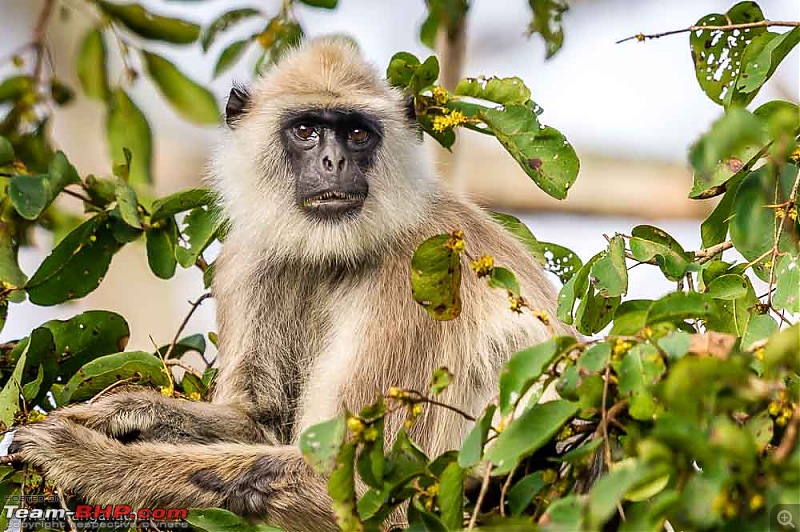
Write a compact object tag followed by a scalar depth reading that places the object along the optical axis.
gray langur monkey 6.48
